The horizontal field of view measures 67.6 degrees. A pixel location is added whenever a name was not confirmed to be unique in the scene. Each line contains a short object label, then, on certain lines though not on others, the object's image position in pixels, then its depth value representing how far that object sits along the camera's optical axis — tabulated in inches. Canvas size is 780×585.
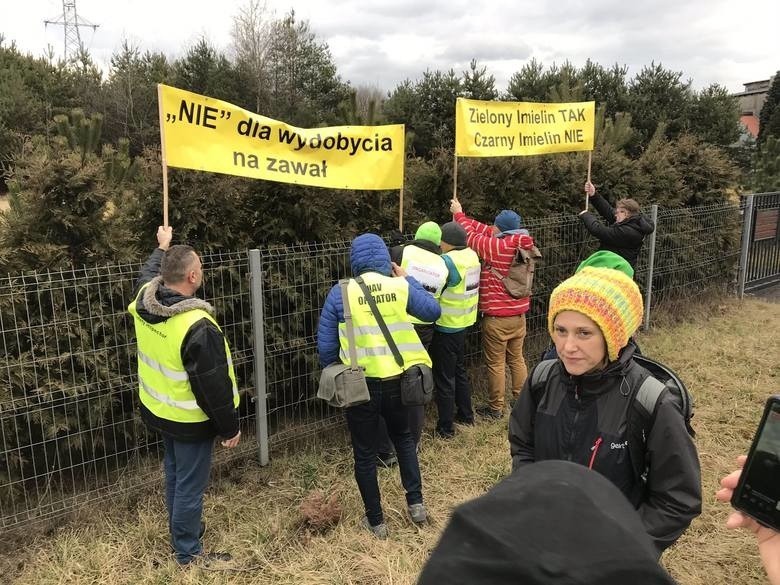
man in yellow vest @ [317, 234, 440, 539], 142.8
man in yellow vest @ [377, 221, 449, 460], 185.6
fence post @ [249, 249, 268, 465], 171.2
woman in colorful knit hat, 74.3
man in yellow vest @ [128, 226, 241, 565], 124.3
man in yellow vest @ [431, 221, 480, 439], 200.8
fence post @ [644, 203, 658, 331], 323.0
